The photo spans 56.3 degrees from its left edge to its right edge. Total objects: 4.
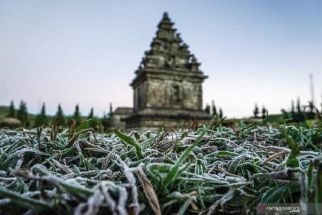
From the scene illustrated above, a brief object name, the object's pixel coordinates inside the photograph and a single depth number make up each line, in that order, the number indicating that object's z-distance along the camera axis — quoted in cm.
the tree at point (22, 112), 2768
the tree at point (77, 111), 2542
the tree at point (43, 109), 2728
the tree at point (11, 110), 2973
